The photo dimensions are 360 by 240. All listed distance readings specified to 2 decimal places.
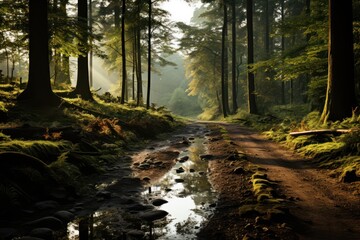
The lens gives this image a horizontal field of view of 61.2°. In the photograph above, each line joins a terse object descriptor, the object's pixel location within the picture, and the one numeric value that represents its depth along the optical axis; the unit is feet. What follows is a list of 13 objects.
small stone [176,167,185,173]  27.32
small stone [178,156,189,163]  32.09
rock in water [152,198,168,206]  18.85
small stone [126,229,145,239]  14.06
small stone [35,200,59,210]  17.63
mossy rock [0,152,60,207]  17.46
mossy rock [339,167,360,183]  20.88
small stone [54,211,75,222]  16.16
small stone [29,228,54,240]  13.94
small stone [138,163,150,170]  29.08
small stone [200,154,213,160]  32.65
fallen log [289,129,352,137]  29.02
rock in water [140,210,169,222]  16.37
